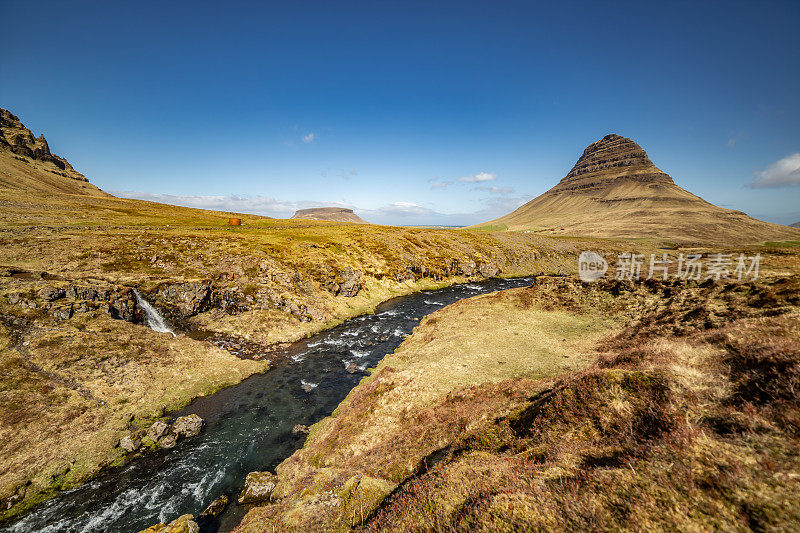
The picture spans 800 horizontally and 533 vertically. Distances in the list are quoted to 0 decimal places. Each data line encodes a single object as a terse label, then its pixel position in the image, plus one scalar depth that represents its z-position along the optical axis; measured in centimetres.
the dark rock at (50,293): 3175
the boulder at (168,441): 2209
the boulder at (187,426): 2328
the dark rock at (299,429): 2361
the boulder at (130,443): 2136
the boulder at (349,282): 6016
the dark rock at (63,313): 3082
